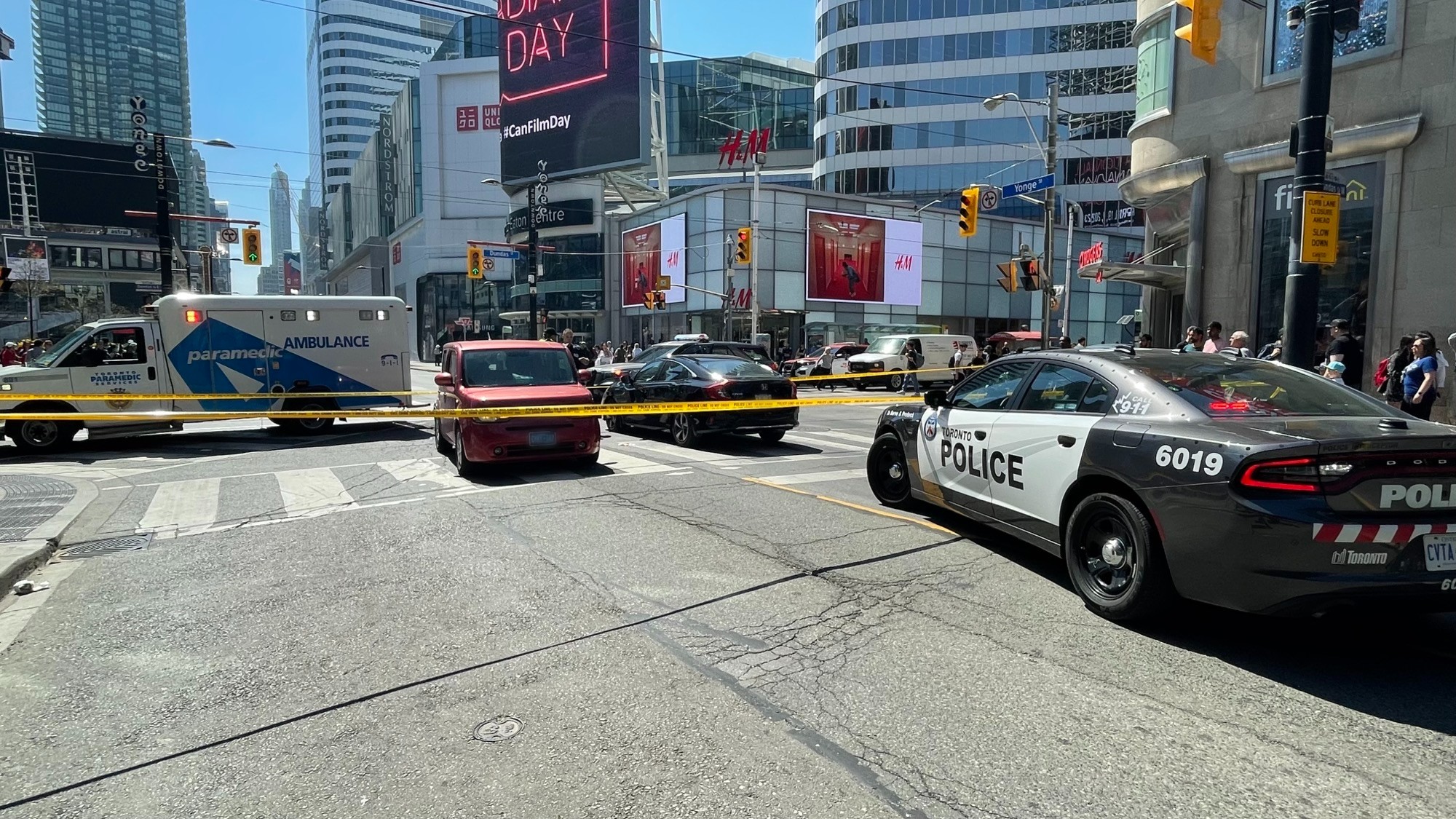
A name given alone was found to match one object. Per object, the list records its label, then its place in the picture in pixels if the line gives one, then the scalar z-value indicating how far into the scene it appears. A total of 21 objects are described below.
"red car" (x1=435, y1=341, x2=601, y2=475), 9.72
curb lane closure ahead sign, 9.02
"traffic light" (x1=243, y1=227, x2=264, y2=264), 31.58
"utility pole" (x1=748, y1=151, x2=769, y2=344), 33.66
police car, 3.73
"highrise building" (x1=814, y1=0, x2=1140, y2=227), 55.88
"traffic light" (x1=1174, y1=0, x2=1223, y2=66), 10.18
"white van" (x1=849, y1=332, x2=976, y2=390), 30.20
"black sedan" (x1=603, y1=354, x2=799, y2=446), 12.37
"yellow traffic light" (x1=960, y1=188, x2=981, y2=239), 23.66
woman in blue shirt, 9.88
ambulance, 12.99
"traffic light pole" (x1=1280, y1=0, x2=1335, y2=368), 8.88
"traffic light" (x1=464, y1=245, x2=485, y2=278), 38.53
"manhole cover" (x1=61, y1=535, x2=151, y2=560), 6.79
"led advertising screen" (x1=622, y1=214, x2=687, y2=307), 43.88
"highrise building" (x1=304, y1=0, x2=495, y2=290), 146.75
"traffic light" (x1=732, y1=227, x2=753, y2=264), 31.72
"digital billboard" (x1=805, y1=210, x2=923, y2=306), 42.34
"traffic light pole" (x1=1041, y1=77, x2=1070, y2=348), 23.08
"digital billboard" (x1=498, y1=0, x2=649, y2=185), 49.78
